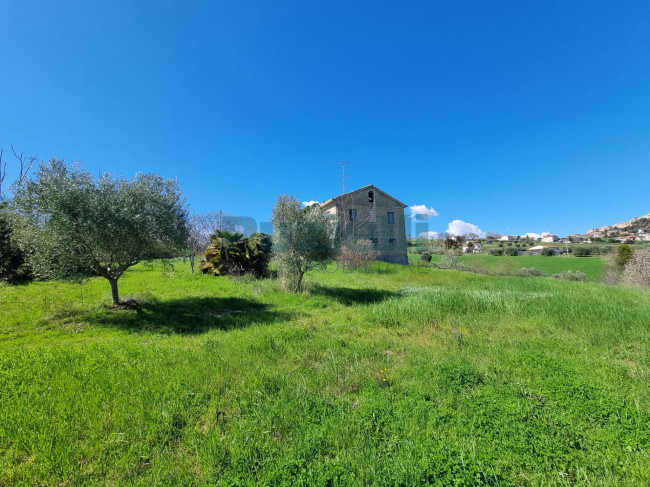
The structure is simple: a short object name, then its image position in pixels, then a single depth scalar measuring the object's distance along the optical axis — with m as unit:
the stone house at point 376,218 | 29.14
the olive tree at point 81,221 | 7.16
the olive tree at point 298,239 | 11.91
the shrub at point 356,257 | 23.08
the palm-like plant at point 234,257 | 16.80
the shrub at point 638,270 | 20.05
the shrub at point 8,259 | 11.91
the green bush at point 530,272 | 29.28
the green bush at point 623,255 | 25.77
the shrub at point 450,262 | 31.97
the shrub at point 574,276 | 26.83
